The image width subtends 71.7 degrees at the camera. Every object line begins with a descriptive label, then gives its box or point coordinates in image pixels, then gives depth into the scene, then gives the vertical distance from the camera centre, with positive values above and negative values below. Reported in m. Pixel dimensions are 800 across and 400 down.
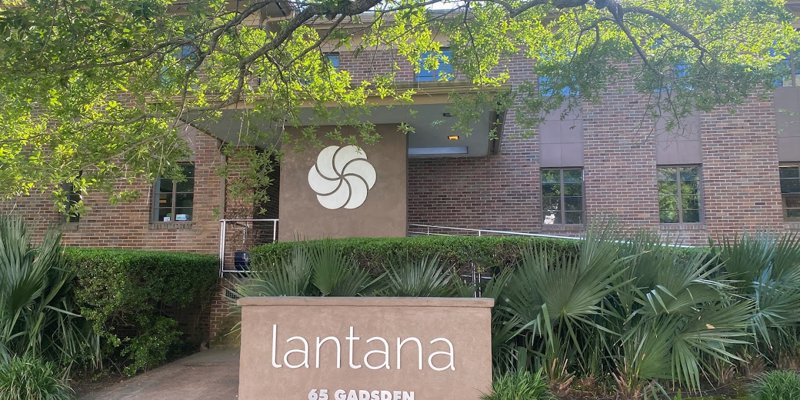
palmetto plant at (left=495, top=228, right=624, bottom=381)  5.72 -0.67
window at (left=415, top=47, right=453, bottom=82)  12.21 +3.85
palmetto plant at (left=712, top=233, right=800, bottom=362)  6.18 -0.50
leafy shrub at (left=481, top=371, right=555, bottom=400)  5.23 -1.40
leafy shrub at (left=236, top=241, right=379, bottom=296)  6.48 -0.46
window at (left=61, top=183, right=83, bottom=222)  12.00 +0.96
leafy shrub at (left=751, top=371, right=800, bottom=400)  5.28 -1.40
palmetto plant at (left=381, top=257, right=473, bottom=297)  6.45 -0.51
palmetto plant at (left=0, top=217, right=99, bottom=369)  7.11 -0.86
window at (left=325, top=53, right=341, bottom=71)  13.23 +4.34
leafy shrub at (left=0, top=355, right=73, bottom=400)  6.21 -1.61
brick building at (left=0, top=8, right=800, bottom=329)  12.20 +1.32
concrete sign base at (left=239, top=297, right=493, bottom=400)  5.49 -1.08
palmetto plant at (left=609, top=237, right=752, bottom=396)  5.54 -0.84
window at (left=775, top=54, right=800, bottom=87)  11.86 +3.76
